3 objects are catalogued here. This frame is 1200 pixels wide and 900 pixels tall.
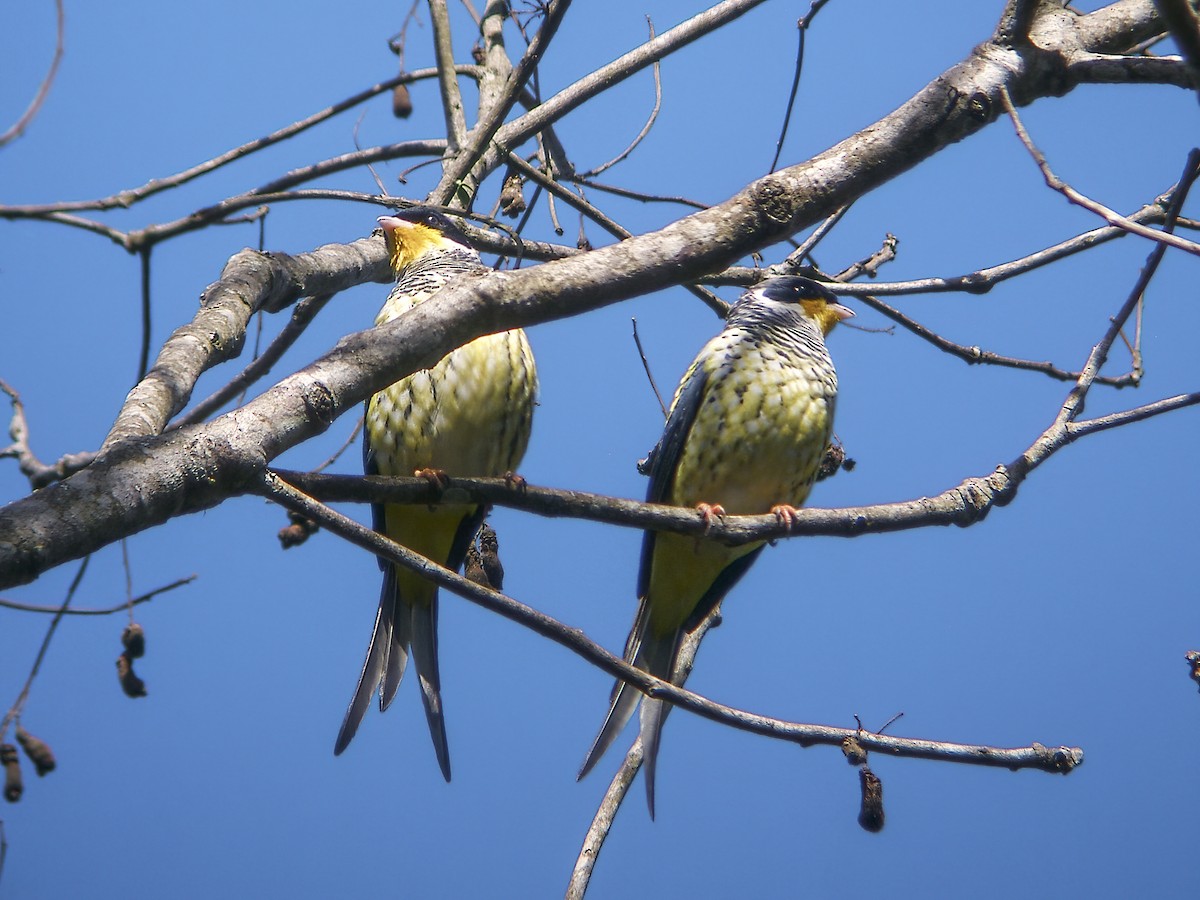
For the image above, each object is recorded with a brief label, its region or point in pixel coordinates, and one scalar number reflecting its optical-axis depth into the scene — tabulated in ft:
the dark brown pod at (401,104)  33.55
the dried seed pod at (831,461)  31.40
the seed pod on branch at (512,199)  31.48
